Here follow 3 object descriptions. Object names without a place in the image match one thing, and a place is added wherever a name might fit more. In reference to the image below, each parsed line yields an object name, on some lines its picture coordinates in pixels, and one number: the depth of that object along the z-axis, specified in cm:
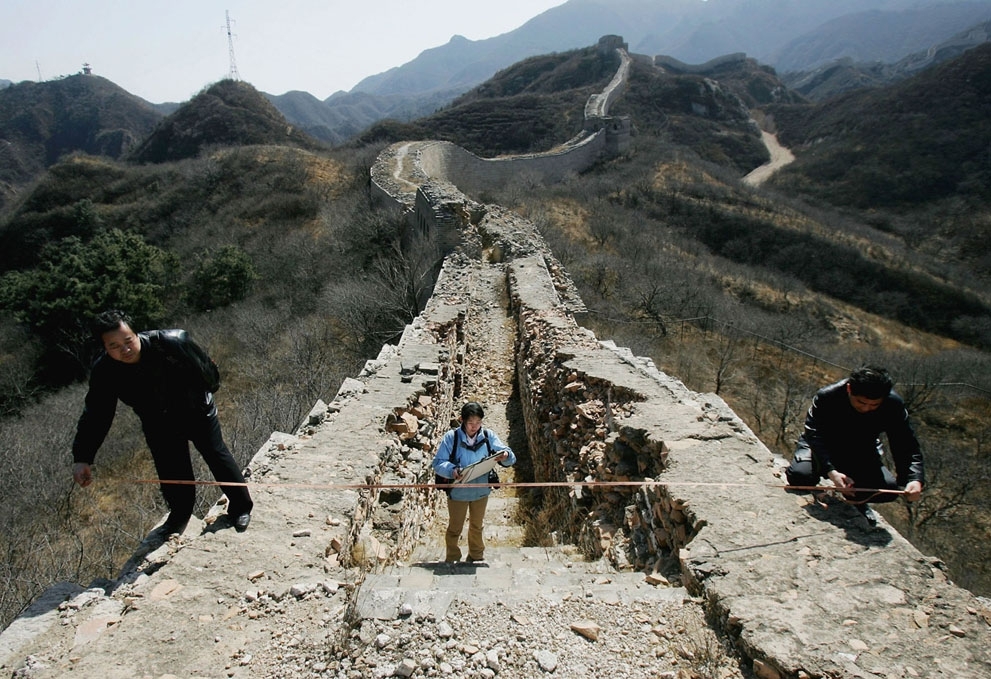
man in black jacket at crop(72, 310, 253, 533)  323
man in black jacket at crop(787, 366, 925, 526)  325
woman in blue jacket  398
